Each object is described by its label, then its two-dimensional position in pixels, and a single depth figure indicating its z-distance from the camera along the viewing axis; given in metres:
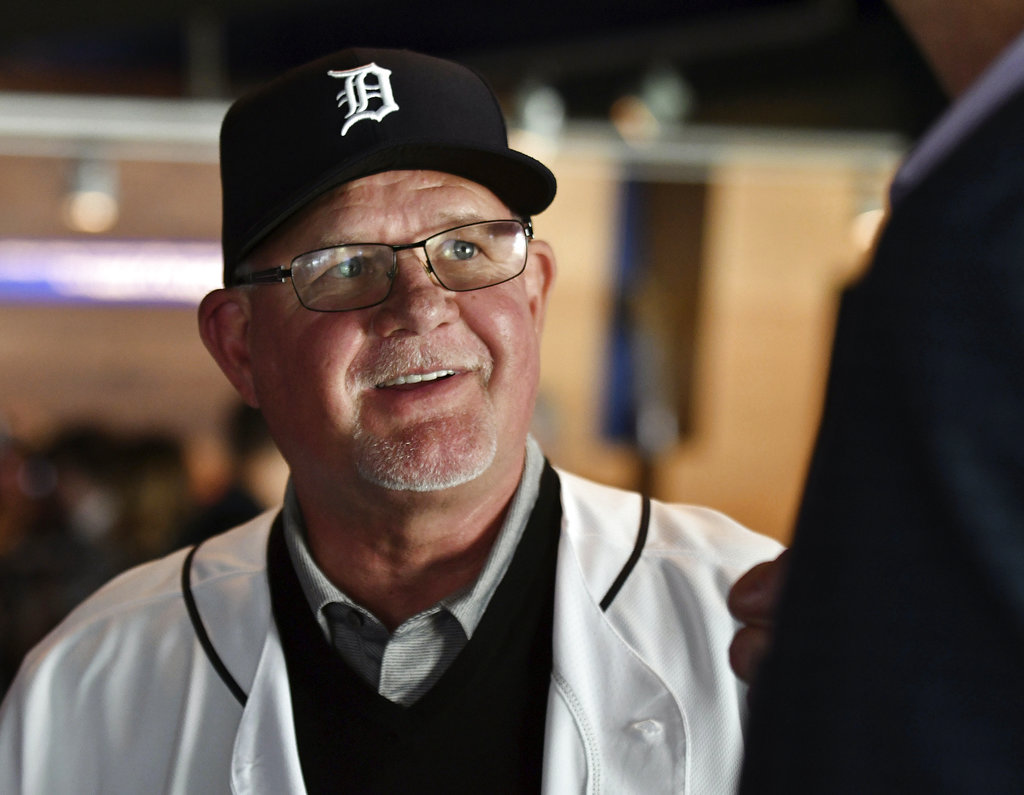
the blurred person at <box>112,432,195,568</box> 4.23
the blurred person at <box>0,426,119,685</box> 3.75
